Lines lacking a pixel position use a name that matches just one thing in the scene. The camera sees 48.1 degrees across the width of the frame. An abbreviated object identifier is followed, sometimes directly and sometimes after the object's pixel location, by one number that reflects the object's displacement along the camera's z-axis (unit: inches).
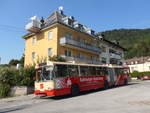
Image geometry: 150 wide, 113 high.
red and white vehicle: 514.6
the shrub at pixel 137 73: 2241.1
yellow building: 1090.2
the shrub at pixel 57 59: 837.1
